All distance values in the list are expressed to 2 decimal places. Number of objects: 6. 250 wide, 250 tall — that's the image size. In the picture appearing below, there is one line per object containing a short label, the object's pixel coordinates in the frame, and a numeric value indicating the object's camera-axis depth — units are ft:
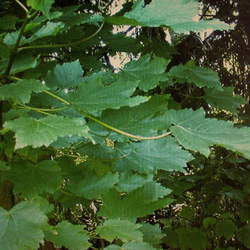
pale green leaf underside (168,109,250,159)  3.95
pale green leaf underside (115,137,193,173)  4.59
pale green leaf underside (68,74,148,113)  4.11
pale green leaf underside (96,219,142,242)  4.29
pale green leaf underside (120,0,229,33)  4.45
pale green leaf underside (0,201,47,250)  3.83
